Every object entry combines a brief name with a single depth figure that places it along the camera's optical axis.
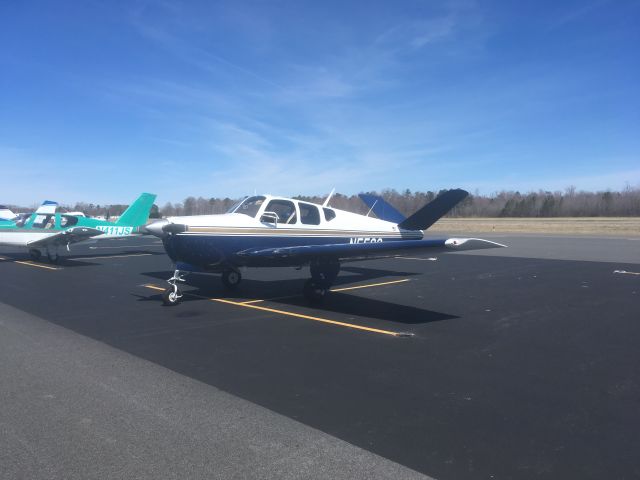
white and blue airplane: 8.98
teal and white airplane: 18.14
